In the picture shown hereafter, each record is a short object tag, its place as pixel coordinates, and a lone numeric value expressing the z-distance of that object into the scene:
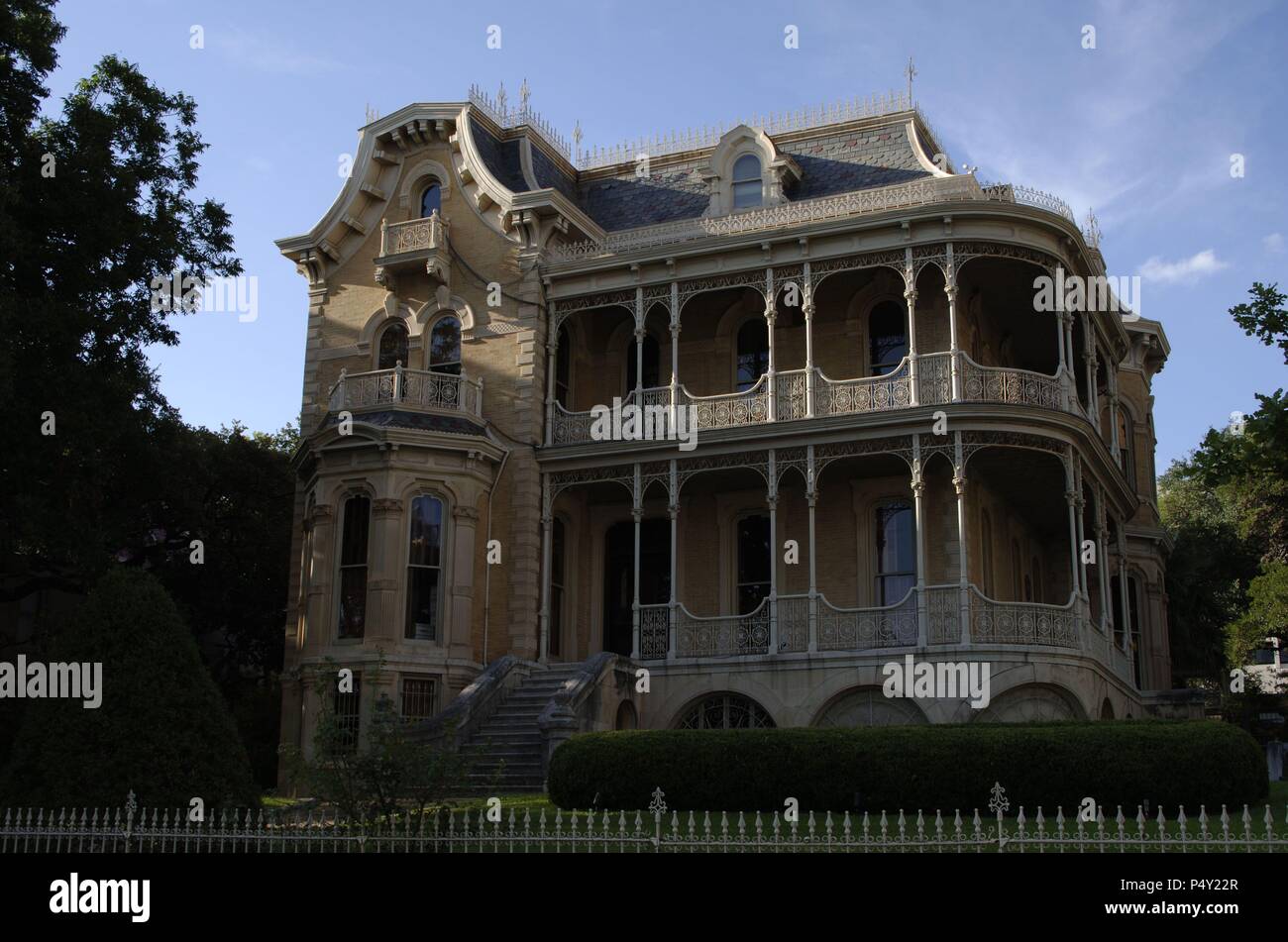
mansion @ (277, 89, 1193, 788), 22.52
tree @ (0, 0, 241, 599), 21.08
